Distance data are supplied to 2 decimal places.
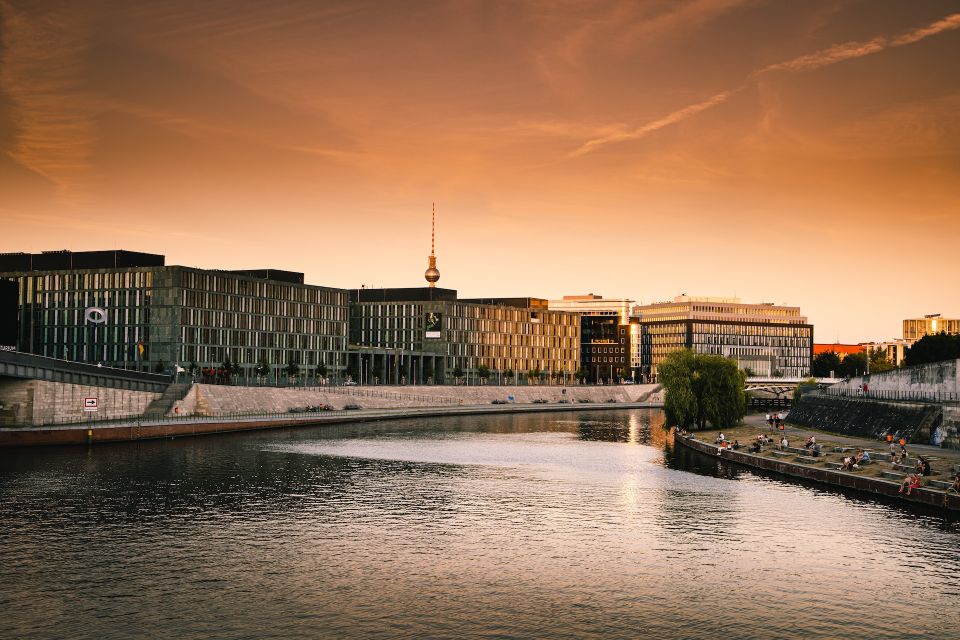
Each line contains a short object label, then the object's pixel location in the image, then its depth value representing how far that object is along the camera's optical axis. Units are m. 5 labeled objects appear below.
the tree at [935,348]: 157.75
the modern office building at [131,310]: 165.12
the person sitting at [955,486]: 55.61
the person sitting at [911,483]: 58.72
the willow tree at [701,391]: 111.62
